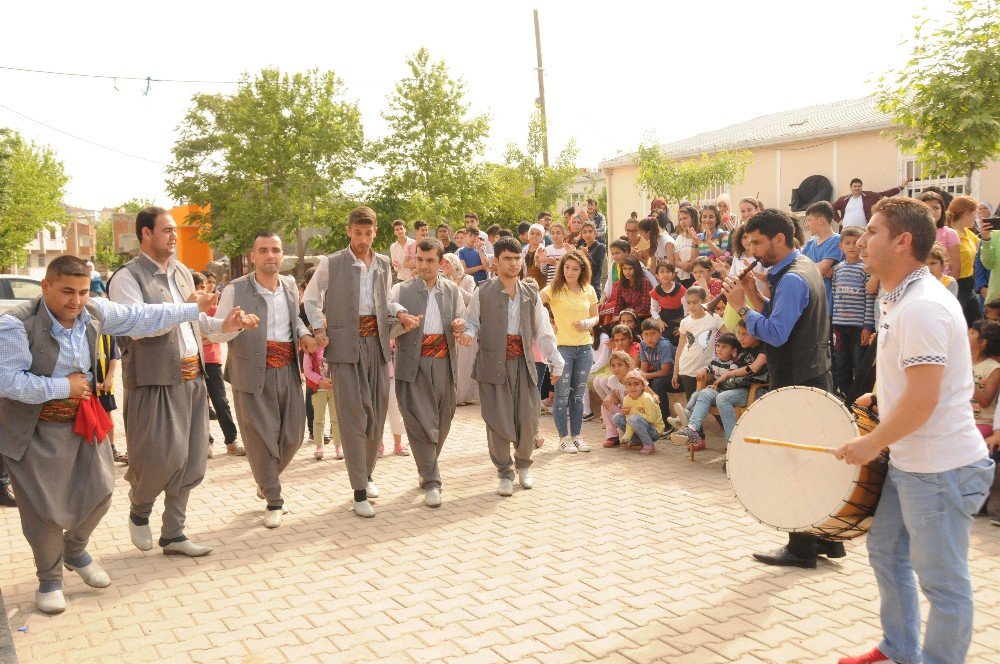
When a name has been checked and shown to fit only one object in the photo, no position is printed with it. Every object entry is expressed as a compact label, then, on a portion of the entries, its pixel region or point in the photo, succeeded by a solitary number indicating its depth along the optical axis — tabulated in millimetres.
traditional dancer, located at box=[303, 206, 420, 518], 7020
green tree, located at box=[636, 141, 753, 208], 23547
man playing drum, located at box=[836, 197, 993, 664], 3432
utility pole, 28538
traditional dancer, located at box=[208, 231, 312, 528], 6547
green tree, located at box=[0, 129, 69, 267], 40656
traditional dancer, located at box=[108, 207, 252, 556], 5812
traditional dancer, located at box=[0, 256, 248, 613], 4949
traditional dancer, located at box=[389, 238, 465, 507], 7270
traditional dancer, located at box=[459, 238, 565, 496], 7574
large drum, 3957
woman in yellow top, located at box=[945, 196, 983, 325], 8812
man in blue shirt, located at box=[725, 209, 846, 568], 5348
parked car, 17703
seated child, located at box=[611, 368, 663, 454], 8953
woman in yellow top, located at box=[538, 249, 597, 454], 8984
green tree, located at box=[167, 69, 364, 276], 37031
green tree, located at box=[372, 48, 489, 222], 30078
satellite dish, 23812
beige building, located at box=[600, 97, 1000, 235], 22391
